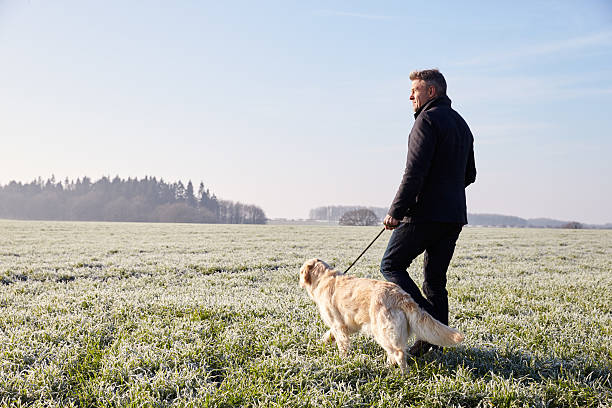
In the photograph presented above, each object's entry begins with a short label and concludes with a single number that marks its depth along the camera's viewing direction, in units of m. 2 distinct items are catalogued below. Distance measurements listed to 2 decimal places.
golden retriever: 3.34
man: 3.71
